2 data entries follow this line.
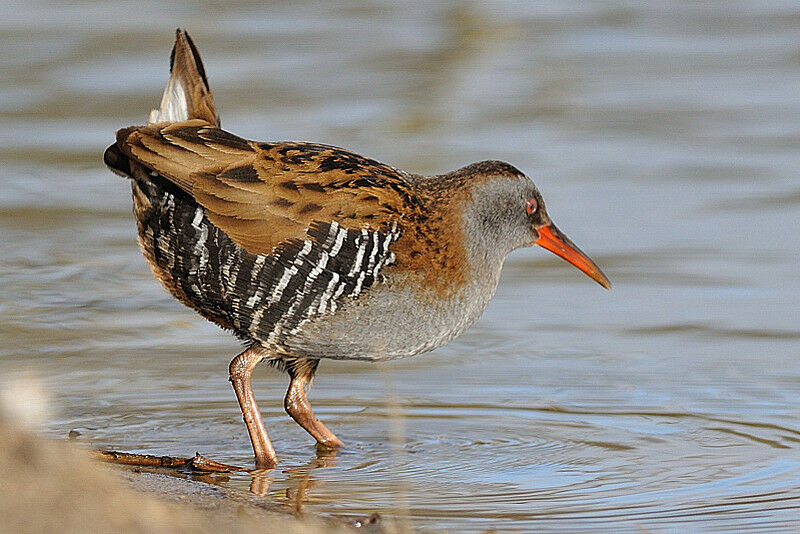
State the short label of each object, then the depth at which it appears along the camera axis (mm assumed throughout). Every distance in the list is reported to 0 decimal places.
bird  12281
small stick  11953
